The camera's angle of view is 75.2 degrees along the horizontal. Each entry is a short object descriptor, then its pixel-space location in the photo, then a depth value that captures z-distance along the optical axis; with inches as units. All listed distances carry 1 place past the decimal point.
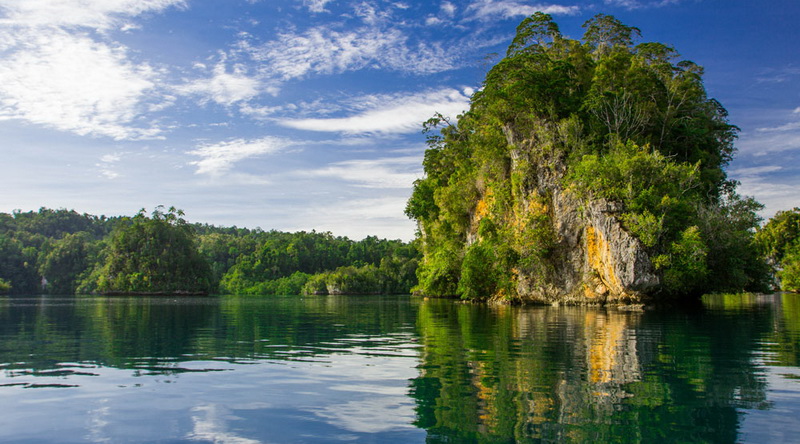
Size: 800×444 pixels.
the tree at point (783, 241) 3115.2
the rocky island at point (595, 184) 1349.7
